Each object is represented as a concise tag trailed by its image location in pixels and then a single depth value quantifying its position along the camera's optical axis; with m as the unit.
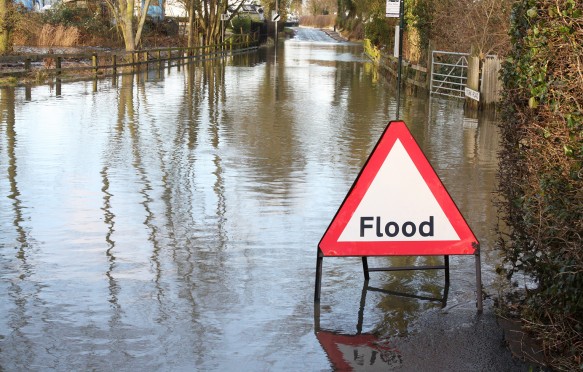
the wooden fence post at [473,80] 23.88
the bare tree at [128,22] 41.88
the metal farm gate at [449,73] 27.52
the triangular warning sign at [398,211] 6.53
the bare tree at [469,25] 27.69
